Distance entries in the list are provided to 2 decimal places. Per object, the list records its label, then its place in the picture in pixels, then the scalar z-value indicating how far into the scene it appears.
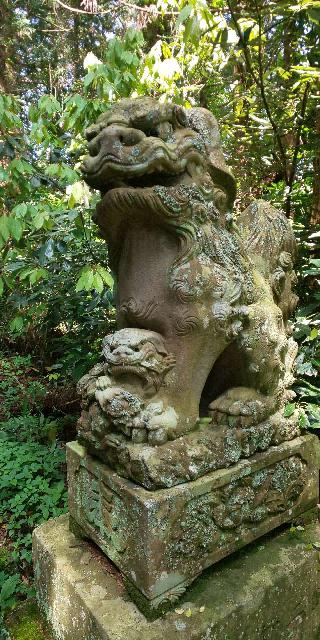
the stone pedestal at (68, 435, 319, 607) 1.30
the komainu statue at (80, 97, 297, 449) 1.37
